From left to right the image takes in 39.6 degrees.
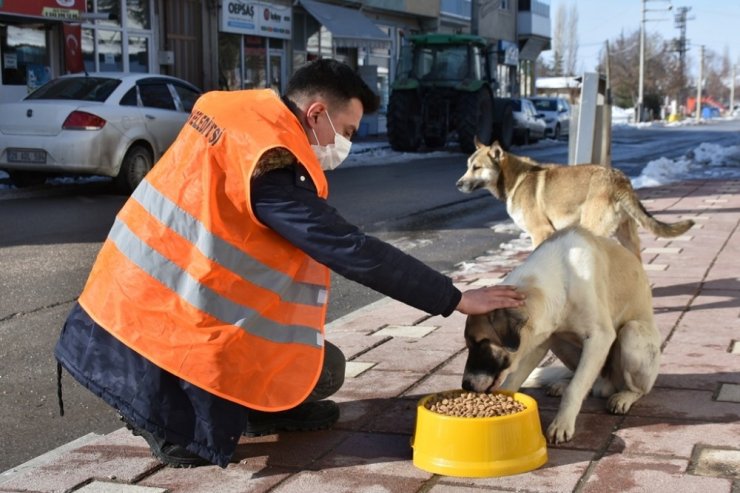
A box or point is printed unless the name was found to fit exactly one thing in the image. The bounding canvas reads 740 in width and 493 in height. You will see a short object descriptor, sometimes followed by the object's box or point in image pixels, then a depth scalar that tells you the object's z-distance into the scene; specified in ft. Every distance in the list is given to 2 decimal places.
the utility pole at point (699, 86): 276.98
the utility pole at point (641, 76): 226.05
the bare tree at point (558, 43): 320.91
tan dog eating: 12.89
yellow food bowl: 11.94
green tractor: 82.07
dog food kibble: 12.39
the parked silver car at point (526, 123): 103.86
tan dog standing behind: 25.20
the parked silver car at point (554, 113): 127.03
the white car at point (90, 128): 45.98
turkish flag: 73.36
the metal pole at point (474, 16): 118.11
